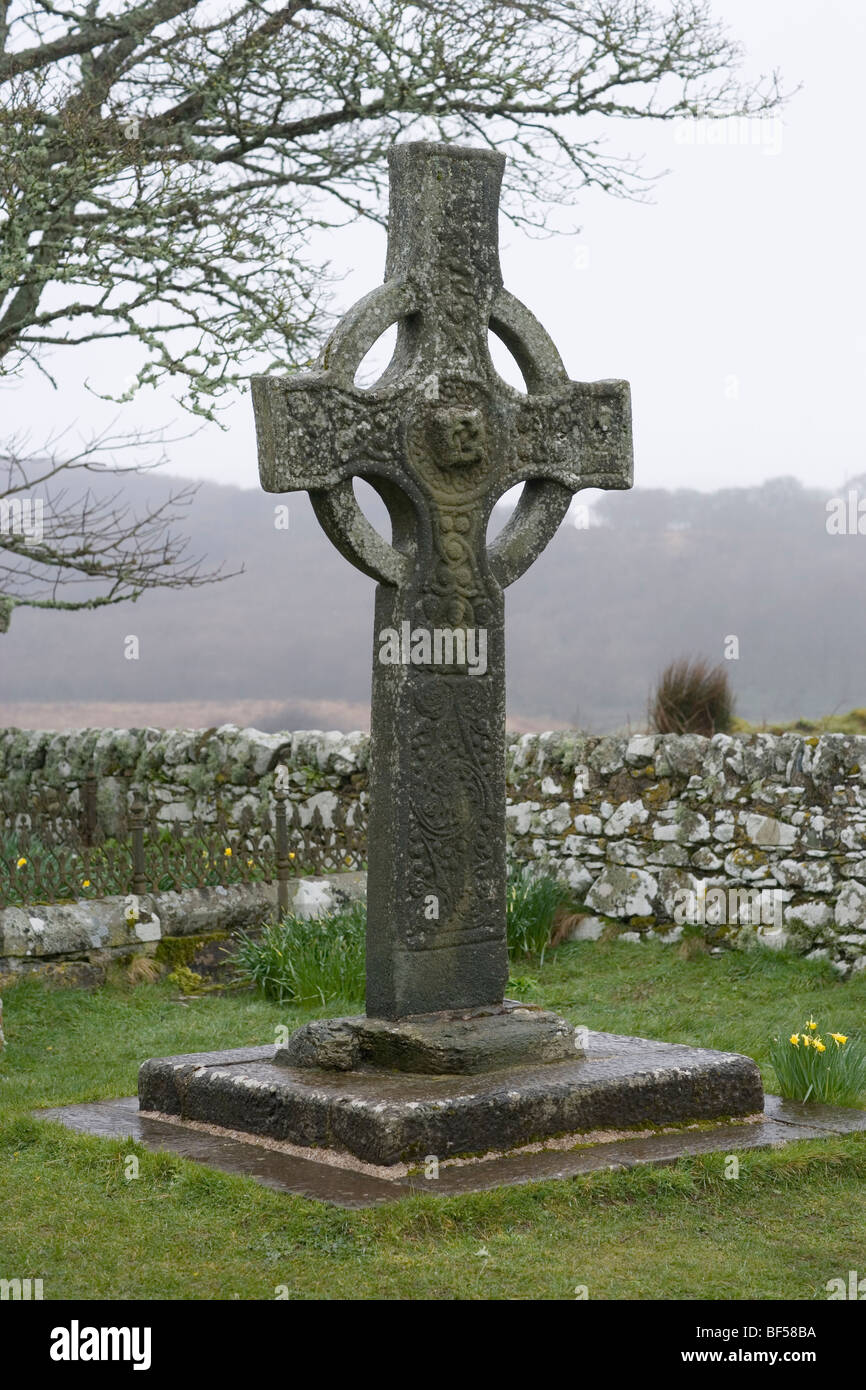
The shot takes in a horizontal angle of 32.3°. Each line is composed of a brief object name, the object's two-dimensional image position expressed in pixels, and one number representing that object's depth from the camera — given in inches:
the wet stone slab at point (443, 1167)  197.5
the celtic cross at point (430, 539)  228.4
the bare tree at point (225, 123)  422.9
